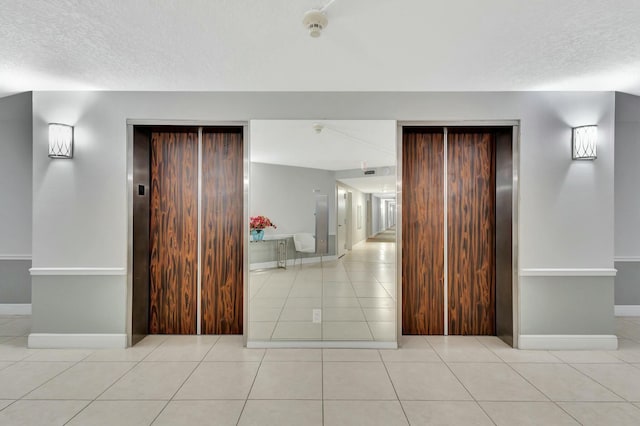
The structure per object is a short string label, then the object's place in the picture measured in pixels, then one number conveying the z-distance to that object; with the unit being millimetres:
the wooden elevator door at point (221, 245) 3314
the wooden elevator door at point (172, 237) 3295
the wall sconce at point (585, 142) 2814
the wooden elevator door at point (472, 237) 3268
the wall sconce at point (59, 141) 2832
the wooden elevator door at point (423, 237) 3299
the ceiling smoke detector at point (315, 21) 1822
